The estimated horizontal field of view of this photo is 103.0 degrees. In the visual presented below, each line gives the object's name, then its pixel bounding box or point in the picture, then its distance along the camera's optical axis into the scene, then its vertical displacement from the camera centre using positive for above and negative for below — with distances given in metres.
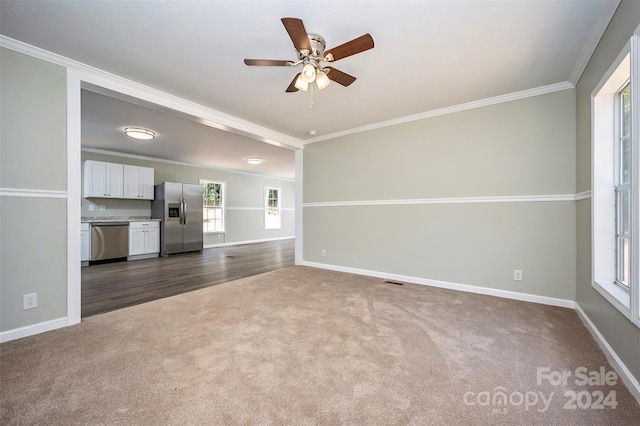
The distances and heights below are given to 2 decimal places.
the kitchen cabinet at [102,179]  5.50 +0.75
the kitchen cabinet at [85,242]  5.10 -0.58
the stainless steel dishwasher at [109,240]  5.30 -0.58
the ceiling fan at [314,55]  1.74 +1.22
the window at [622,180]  1.98 +0.27
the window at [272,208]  9.63 +0.21
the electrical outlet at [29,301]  2.17 -0.76
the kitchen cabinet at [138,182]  6.00 +0.75
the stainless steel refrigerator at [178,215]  6.43 -0.05
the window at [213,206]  7.90 +0.23
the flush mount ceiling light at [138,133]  4.40 +1.43
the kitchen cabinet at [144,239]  5.90 -0.63
